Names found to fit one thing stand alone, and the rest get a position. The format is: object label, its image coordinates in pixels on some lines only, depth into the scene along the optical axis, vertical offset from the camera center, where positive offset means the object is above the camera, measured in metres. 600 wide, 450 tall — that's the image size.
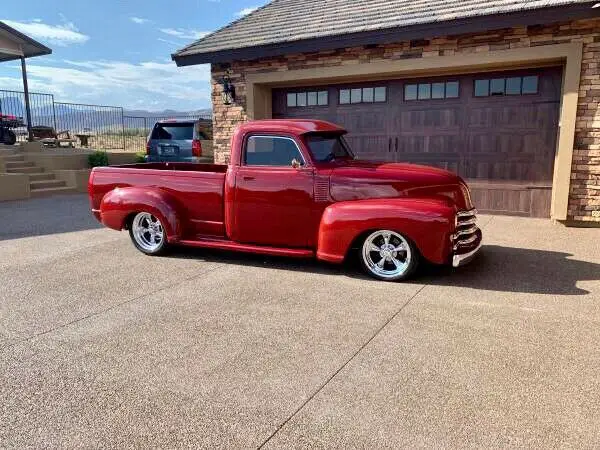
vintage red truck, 4.92 -0.65
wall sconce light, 10.50 +1.35
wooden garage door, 8.24 +0.42
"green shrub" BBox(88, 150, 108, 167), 14.52 -0.32
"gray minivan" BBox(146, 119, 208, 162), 12.38 +0.19
